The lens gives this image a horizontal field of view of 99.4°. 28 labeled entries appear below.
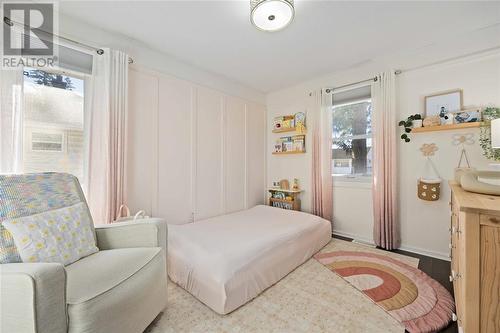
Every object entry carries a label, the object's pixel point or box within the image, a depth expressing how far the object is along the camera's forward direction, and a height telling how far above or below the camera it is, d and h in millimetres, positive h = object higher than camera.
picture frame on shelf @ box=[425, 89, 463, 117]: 2295 +736
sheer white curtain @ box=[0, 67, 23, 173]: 1645 +395
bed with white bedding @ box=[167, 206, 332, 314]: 1578 -751
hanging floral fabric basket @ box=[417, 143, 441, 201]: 2350 -164
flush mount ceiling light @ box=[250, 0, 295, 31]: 1608 +1243
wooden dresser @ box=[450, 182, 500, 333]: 945 -448
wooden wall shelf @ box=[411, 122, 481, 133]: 2133 +441
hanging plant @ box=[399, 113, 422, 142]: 2475 +536
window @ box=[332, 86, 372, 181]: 3006 +508
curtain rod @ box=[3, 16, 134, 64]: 1678 +1191
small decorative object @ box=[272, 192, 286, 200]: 3628 -454
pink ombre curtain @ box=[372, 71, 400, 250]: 2625 +60
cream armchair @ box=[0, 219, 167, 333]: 860 -577
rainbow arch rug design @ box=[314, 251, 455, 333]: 1468 -1020
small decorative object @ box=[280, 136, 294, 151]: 3654 +455
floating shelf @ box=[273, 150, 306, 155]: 3522 +286
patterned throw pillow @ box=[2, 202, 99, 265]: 1162 -389
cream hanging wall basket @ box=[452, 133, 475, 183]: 2240 +288
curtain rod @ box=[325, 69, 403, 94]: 2636 +1198
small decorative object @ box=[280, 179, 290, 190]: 3740 -266
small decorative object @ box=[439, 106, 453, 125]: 2264 +562
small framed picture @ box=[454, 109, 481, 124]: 2143 +541
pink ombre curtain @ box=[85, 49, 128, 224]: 2062 +319
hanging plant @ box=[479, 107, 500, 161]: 2016 +343
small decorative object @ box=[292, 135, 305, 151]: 3502 +447
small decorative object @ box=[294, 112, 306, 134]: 3496 +777
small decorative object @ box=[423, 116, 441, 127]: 2336 +529
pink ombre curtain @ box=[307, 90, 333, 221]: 3193 +211
